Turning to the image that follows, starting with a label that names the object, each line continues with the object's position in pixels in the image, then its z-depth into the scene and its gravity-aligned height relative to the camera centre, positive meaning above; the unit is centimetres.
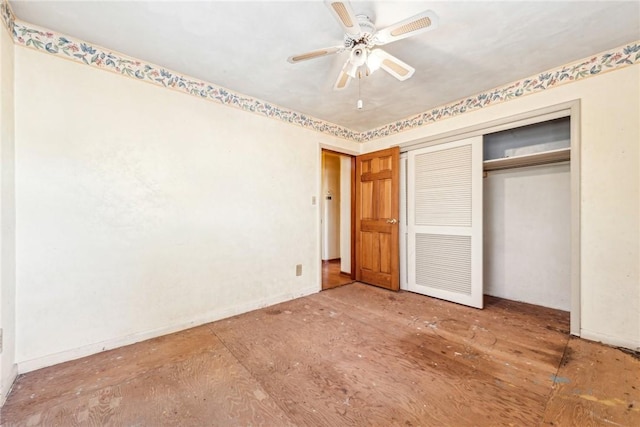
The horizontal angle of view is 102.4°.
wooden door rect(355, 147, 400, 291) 357 -8
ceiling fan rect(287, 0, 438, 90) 137 +106
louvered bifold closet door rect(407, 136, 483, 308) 295 -11
